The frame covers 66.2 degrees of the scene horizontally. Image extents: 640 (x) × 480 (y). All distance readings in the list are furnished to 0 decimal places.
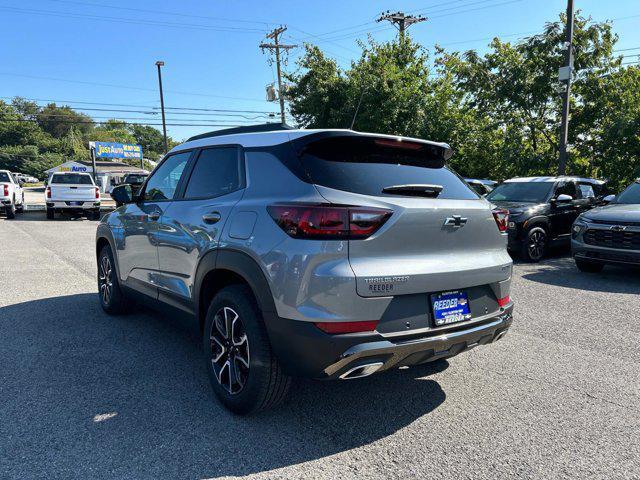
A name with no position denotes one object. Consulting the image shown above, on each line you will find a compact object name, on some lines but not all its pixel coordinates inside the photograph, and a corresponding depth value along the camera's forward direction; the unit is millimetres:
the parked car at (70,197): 18438
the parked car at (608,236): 7395
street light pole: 34906
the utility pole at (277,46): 34462
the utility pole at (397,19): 27453
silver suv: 2668
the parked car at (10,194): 18000
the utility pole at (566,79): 13250
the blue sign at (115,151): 62562
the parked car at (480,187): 14346
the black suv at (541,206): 9414
